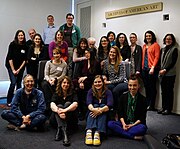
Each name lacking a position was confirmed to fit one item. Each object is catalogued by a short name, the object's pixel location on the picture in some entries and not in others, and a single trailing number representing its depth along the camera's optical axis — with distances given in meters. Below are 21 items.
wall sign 5.42
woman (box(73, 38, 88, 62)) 4.72
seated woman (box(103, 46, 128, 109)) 4.24
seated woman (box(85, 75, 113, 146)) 3.39
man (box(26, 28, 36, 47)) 5.63
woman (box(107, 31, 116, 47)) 5.71
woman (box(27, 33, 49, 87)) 4.95
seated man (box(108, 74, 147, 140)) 3.55
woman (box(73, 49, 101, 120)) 4.36
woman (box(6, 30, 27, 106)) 5.14
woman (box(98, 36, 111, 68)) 4.91
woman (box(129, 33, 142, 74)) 5.42
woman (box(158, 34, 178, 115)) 4.97
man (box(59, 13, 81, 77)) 5.45
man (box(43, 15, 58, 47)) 5.94
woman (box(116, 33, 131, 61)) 5.34
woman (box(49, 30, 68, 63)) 4.80
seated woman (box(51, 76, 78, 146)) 3.58
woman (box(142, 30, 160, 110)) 5.25
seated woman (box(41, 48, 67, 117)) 4.28
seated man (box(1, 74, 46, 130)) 3.70
